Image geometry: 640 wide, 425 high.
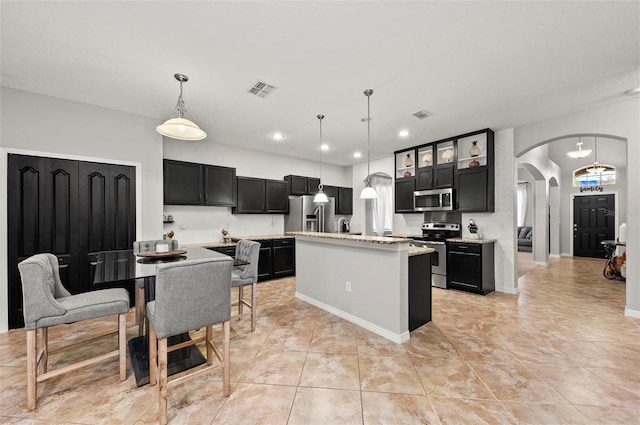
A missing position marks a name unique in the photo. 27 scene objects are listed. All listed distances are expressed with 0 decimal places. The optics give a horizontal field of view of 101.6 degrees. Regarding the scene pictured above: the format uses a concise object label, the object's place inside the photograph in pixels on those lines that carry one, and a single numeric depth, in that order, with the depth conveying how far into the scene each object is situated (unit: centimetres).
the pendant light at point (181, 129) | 245
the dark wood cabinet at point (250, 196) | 527
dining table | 196
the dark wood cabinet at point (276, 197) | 565
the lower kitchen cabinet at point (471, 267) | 423
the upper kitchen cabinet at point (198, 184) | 437
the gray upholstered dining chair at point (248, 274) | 296
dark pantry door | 297
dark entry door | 769
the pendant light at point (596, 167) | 711
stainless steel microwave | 480
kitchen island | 274
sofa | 900
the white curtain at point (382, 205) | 744
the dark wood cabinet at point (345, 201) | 701
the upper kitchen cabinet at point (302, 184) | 606
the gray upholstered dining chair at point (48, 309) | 174
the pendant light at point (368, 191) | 338
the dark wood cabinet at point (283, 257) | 536
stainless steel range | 467
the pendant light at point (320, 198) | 419
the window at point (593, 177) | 755
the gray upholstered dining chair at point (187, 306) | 166
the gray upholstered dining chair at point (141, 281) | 266
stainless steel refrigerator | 574
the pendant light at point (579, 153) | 602
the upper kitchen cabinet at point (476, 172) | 443
